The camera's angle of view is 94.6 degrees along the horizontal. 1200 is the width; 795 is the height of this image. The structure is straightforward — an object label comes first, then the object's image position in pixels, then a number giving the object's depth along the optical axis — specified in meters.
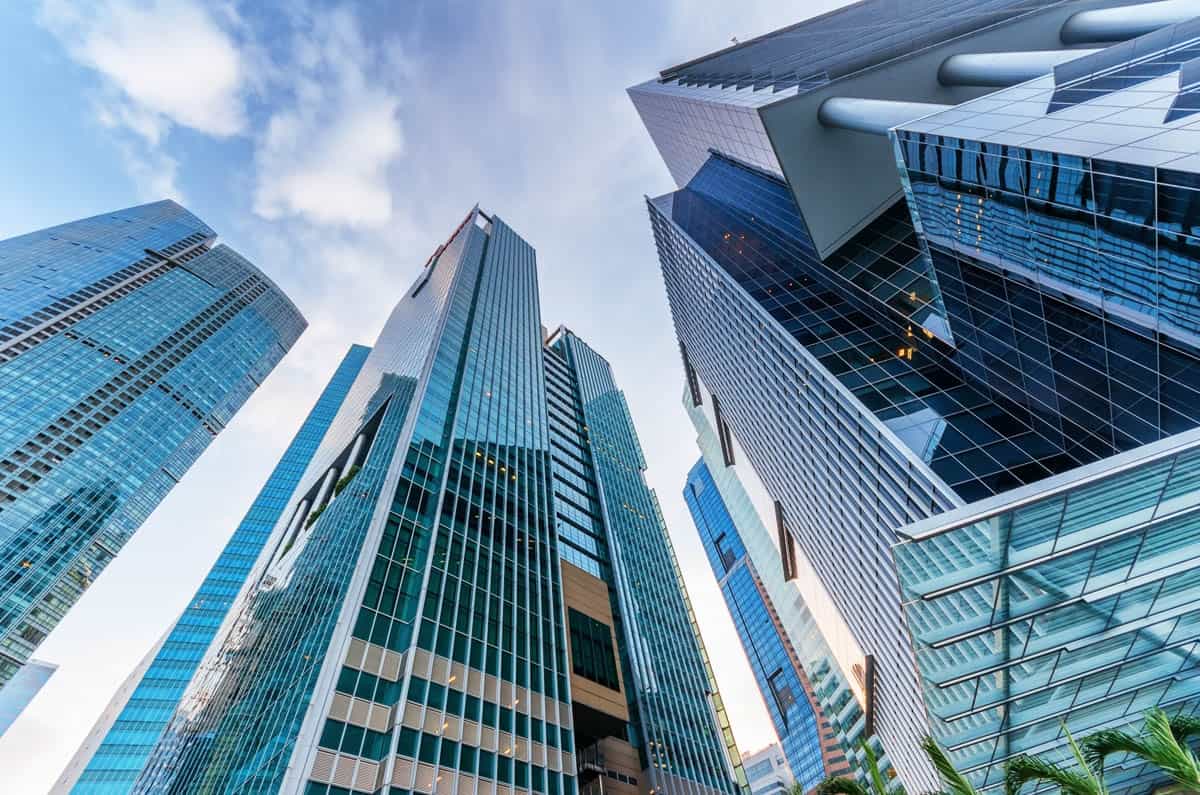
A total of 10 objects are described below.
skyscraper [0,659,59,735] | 130.25
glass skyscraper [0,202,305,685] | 79.12
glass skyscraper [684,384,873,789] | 62.06
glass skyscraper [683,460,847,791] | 128.12
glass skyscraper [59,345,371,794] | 74.38
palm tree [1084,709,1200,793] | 8.88
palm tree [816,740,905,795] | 13.53
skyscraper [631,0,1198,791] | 16.47
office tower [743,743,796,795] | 171.23
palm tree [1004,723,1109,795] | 9.84
